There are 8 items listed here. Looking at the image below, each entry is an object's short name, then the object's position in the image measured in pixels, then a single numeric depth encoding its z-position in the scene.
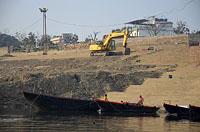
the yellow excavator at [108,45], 72.19
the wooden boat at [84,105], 43.38
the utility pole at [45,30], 89.27
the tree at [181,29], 120.60
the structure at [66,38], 128.38
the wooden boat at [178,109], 42.16
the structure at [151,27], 121.47
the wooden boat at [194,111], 41.47
